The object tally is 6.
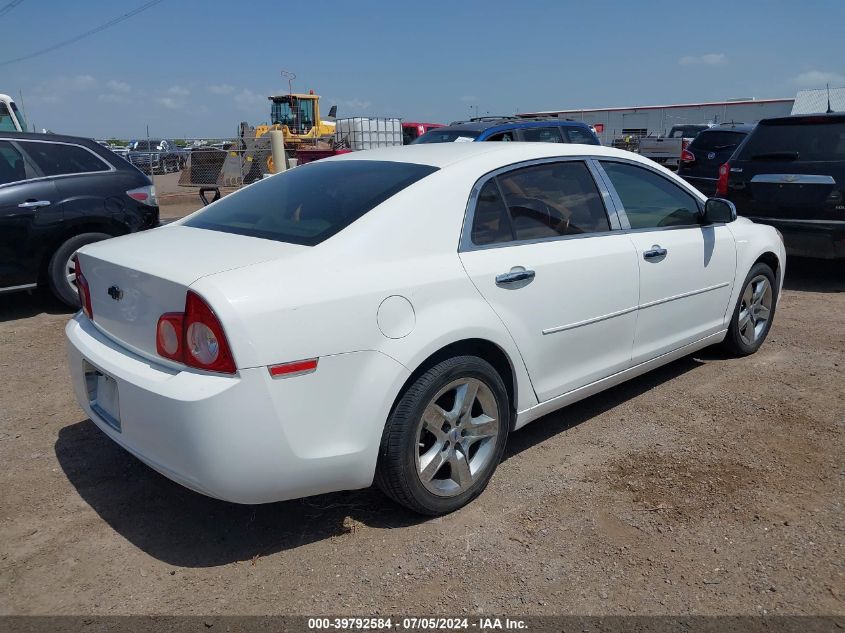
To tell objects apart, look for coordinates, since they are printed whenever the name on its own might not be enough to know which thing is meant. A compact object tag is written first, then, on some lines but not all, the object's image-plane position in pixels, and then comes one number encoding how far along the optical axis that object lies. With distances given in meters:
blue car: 10.05
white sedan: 2.53
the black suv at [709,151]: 11.15
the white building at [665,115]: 36.34
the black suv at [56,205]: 6.10
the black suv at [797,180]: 6.79
